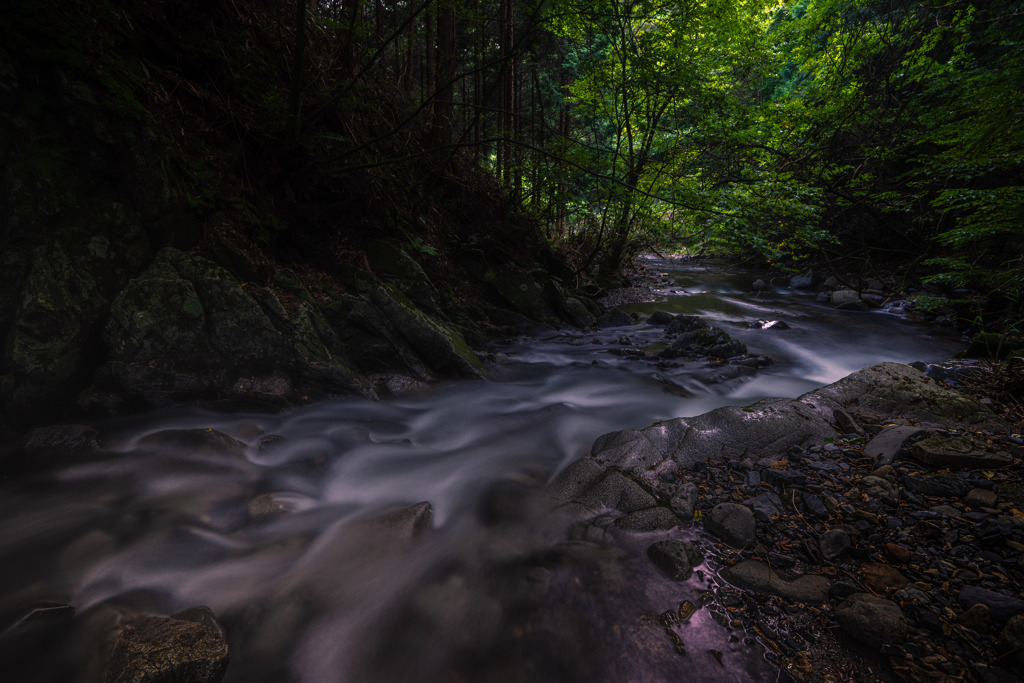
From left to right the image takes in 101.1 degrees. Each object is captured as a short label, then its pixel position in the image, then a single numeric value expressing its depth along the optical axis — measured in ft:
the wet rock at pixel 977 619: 5.65
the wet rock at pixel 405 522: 9.23
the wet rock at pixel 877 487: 8.30
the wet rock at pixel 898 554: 6.87
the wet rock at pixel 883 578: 6.54
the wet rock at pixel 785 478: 9.12
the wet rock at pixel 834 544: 7.23
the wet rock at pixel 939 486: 8.00
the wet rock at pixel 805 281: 43.78
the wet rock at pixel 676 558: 7.43
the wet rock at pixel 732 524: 7.87
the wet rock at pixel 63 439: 9.80
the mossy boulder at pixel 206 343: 11.21
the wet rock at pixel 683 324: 27.73
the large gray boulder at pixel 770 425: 10.71
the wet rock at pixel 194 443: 10.59
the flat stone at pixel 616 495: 9.08
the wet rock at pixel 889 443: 9.45
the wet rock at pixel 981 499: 7.52
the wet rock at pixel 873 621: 5.80
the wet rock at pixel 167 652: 5.44
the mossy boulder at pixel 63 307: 9.83
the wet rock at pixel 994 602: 5.66
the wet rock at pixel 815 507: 8.14
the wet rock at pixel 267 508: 9.32
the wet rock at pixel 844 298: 35.89
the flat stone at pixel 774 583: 6.72
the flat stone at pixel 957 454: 8.58
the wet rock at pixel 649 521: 8.51
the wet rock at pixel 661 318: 30.55
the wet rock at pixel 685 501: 8.79
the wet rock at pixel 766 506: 8.34
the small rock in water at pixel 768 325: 30.78
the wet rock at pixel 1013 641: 5.24
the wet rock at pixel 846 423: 11.30
